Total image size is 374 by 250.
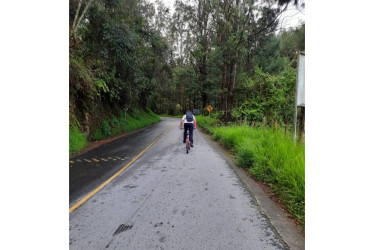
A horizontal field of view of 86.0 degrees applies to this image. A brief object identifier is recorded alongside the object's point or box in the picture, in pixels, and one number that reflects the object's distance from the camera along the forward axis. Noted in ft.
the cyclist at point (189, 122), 25.99
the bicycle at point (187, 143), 24.52
